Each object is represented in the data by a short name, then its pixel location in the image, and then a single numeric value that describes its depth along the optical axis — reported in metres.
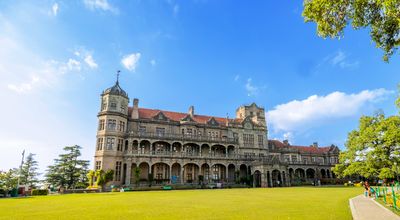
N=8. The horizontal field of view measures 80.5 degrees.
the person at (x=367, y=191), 19.17
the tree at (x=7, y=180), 34.81
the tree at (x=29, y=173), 50.12
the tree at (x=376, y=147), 31.41
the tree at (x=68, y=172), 45.12
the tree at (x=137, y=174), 36.78
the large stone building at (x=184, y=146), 38.53
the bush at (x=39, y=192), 29.98
